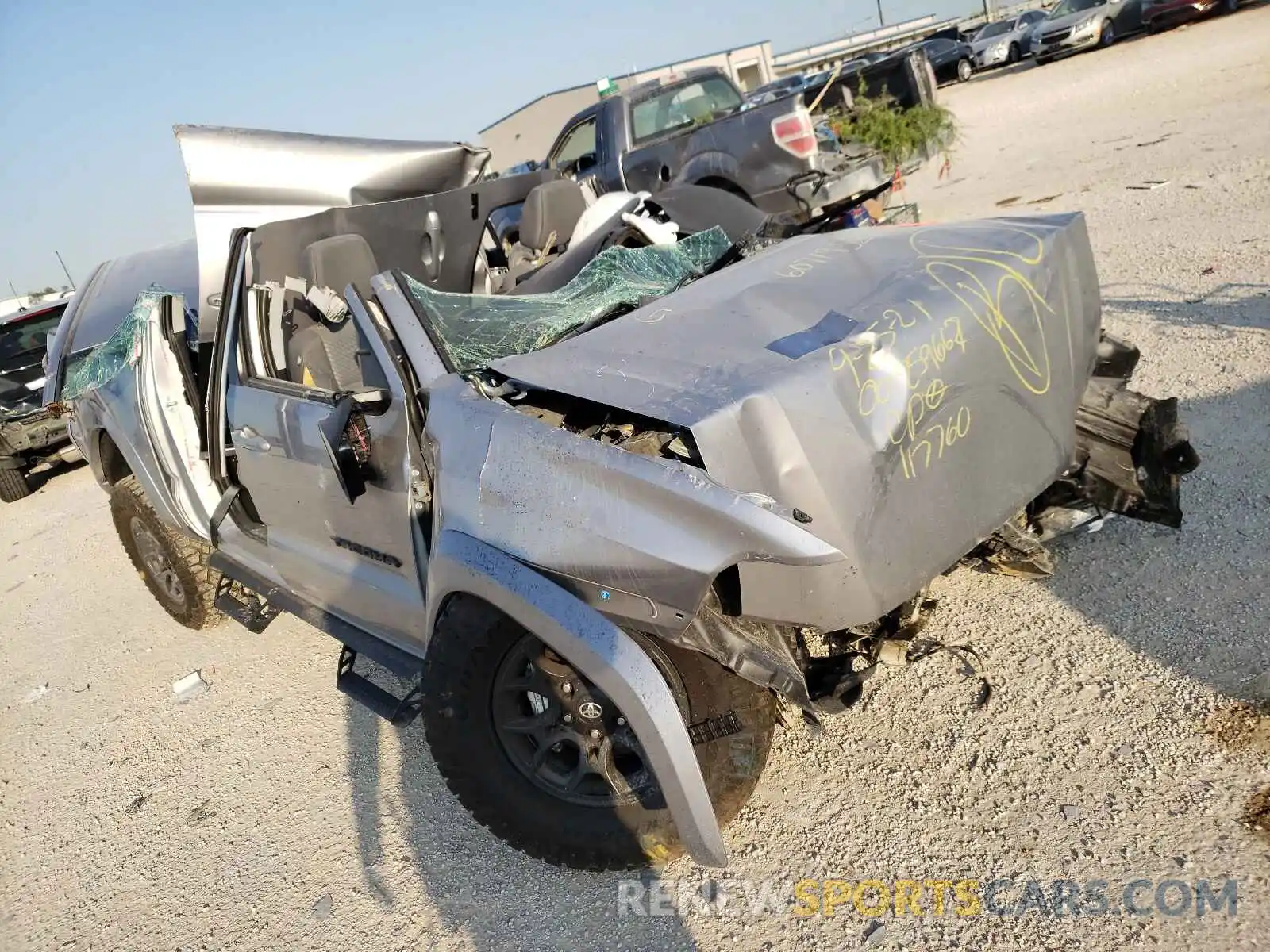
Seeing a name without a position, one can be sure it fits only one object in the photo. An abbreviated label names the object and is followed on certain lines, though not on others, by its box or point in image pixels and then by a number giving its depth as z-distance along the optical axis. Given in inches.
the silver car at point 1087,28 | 823.7
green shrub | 355.6
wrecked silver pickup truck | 81.9
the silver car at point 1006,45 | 983.0
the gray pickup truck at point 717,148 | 299.9
